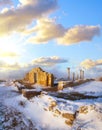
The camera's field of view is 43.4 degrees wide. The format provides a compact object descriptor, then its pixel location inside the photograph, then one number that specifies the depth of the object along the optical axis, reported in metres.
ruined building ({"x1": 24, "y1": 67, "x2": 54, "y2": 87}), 27.37
